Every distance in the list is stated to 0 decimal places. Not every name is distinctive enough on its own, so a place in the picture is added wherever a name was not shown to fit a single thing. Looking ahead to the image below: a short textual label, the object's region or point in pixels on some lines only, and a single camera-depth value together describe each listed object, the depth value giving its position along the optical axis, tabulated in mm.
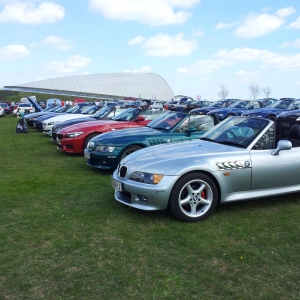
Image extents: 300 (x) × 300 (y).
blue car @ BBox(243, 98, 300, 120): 17062
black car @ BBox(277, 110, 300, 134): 5422
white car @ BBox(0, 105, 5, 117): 37028
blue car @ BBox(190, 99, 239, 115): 31552
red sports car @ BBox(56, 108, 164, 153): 9586
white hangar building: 97250
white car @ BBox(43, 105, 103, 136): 15094
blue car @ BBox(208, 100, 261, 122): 21203
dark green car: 7238
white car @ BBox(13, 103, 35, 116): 35044
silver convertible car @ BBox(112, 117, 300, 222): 4402
